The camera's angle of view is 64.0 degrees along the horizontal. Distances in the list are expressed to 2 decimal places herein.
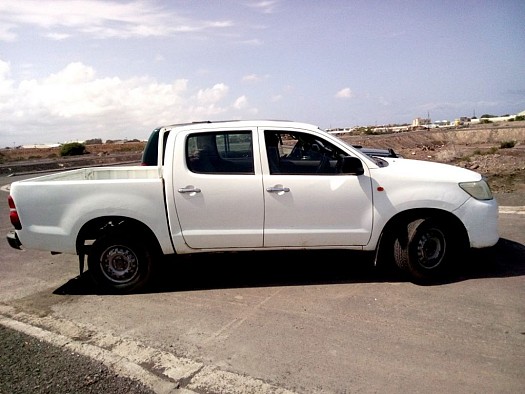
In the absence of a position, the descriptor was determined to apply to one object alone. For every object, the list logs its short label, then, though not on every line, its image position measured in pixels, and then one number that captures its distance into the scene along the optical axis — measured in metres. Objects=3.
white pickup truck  4.73
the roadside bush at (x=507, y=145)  32.78
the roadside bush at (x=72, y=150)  60.53
